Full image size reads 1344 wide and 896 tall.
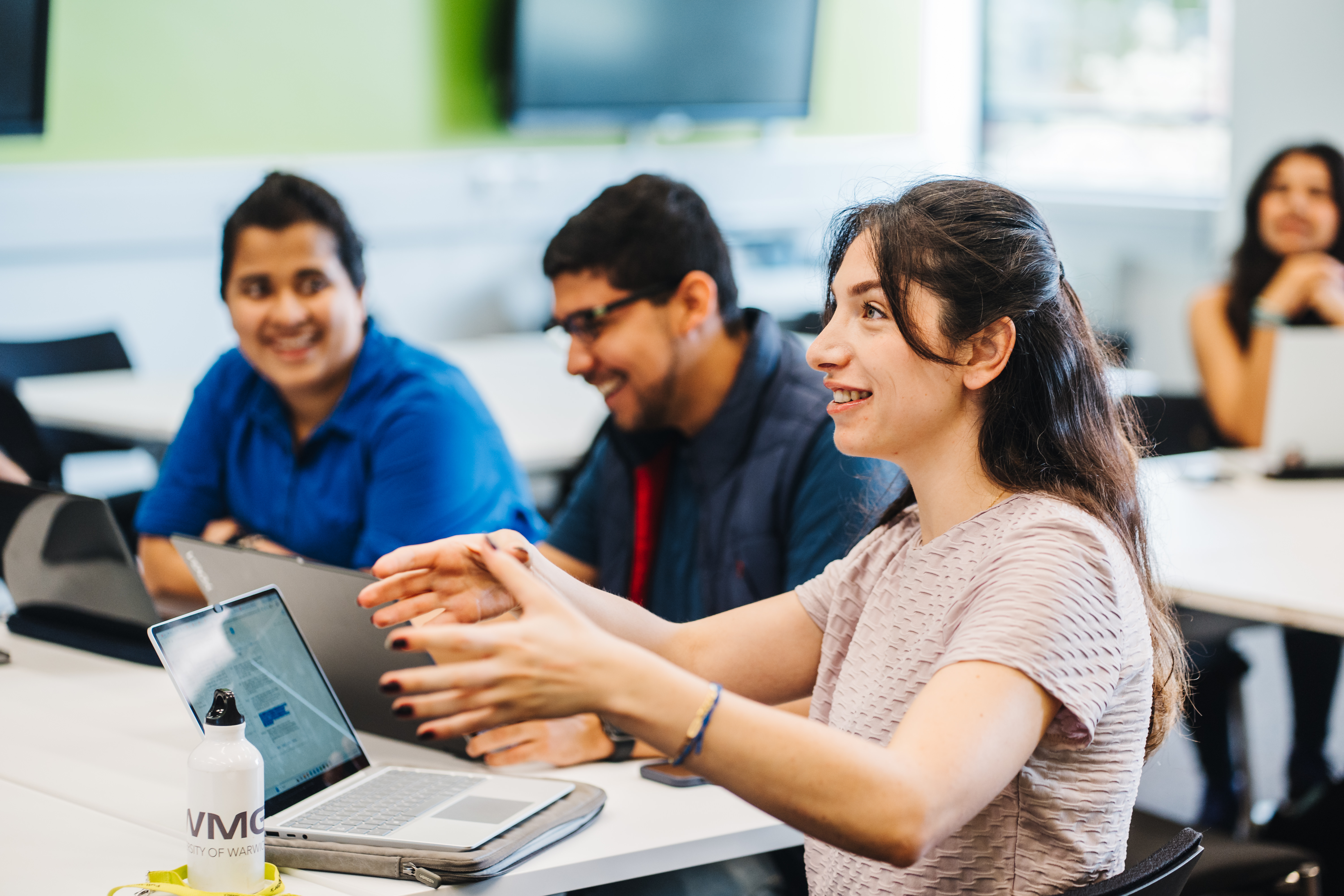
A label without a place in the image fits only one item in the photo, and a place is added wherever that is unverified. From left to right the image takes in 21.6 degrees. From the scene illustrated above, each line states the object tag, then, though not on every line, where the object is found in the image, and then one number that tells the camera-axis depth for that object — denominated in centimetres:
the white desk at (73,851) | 314
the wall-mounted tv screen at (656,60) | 940
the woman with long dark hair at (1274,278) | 616
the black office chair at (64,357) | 626
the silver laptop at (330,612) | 337
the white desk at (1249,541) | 406
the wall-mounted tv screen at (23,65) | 686
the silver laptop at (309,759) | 318
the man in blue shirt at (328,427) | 398
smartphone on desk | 337
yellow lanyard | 307
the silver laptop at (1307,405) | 502
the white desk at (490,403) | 536
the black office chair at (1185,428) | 596
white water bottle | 306
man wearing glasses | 371
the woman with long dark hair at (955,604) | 286
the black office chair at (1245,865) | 358
